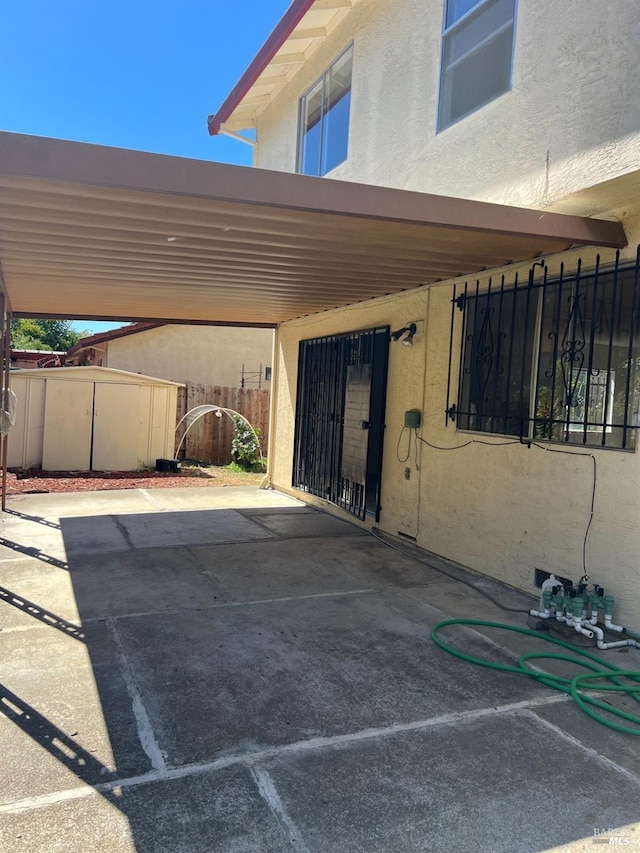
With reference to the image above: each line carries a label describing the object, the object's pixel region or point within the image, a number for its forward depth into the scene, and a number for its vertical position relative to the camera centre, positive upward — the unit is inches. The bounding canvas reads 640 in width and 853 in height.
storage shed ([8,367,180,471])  454.6 -21.9
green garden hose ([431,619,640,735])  126.8 -61.0
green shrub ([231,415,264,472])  540.7 -44.4
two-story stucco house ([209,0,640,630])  171.0 +39.2
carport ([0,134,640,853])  93.1 -62.4
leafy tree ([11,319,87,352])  1604.3 +149.1
